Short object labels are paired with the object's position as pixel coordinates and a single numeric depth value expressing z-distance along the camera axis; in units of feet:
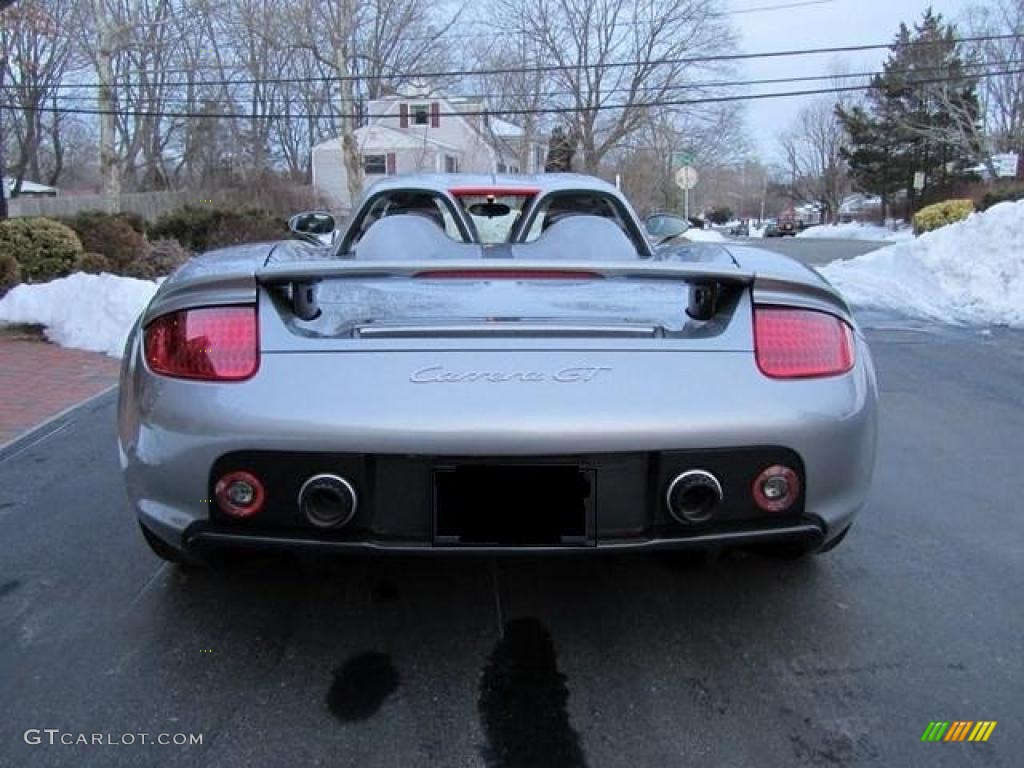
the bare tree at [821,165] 251.19
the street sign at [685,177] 82.84
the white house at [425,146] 150.71
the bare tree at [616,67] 127.75
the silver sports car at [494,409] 6.59
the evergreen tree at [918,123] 154.10
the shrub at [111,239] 42.91
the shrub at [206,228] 58.39
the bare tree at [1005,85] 149.38
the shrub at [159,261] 43.09
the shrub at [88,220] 43.85
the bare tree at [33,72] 92.84
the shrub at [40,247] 36.35
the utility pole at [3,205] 43.27
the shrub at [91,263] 38.29
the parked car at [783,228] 179.42
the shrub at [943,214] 65.06
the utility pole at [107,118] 74.28
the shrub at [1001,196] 81.25
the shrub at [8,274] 33.30
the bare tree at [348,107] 99.04
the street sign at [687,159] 94.92
